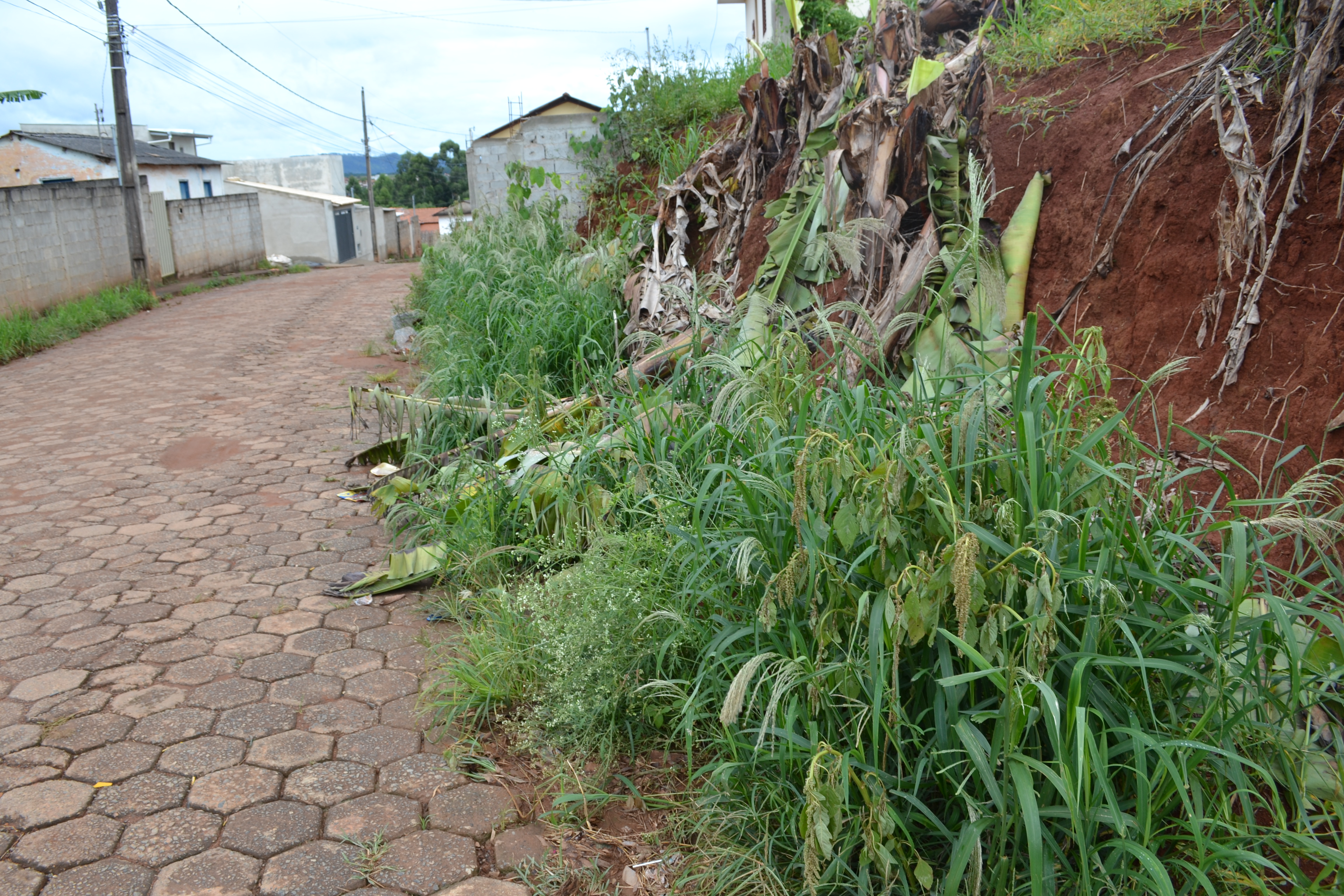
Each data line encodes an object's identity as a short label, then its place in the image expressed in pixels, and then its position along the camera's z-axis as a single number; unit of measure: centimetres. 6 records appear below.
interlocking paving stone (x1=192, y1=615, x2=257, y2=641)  376
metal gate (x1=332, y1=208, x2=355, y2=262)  3850
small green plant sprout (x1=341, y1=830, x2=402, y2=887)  245
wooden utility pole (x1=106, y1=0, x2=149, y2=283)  1550
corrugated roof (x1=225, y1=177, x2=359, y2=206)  3666
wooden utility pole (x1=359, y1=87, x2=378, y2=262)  3694
